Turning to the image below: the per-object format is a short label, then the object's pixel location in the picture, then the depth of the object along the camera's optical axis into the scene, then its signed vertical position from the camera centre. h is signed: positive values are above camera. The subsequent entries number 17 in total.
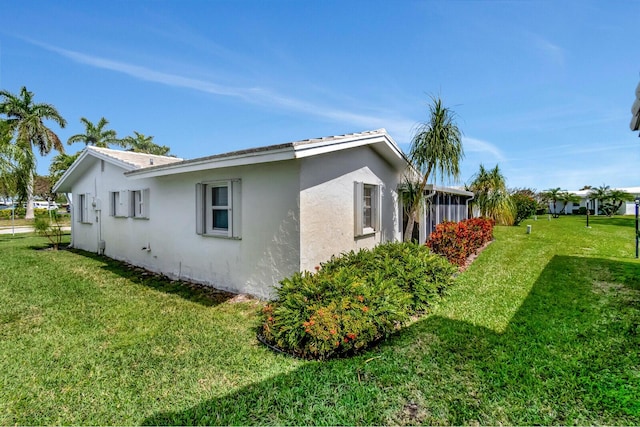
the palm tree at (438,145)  9.14 +1.96
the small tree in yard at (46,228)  14.83 -0.90
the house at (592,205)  42.53 +0.48
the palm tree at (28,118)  32.59 +10.35
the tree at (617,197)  36.06 +1.34
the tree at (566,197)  41.47 +1.55
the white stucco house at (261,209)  6.46 +0.01
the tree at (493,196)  20.59 +0.87
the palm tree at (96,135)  39.03 +9.89
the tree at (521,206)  21.76 +0.18
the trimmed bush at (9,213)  40.16 -0.41
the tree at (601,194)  37.50 +1.80
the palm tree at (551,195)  40.88 +1.83
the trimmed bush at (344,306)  4.31 -1.60
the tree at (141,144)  44.03 +10.09
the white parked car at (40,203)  60.73 +1.29
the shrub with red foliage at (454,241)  9.45 -1.08
